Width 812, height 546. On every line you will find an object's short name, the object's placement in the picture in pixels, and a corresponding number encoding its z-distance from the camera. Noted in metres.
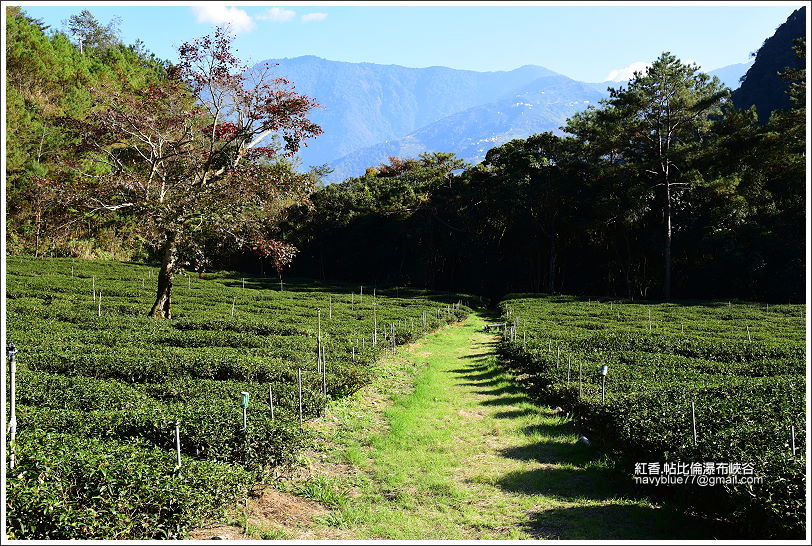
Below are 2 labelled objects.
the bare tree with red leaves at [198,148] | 18.62
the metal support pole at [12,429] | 5.21
